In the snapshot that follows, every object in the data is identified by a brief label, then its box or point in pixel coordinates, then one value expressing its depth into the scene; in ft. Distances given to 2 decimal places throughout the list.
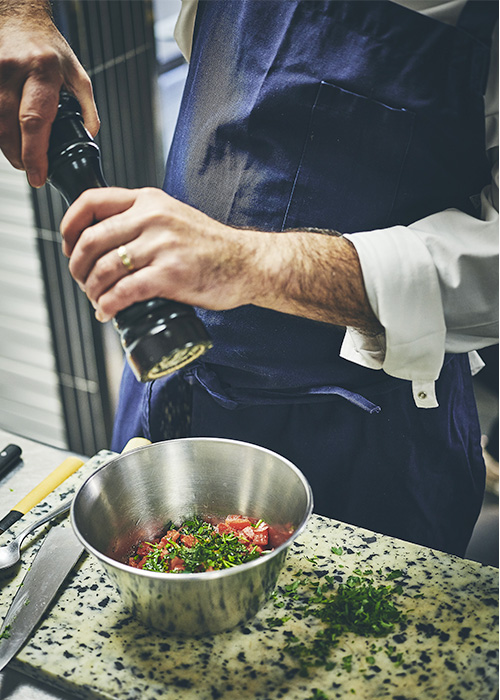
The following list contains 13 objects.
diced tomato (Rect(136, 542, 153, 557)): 2.84
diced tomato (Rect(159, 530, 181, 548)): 2.83
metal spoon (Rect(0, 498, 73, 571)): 2.87
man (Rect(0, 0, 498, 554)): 2.57
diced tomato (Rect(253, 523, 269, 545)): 2.85
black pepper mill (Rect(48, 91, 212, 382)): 2.20
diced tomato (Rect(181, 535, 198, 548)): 2.82
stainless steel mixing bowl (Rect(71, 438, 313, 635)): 2.31
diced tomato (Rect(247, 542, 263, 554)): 2.76
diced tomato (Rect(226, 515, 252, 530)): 2.92
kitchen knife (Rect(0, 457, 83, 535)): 3.23
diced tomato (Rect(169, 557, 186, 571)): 2.65
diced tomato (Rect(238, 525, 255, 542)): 2.85
